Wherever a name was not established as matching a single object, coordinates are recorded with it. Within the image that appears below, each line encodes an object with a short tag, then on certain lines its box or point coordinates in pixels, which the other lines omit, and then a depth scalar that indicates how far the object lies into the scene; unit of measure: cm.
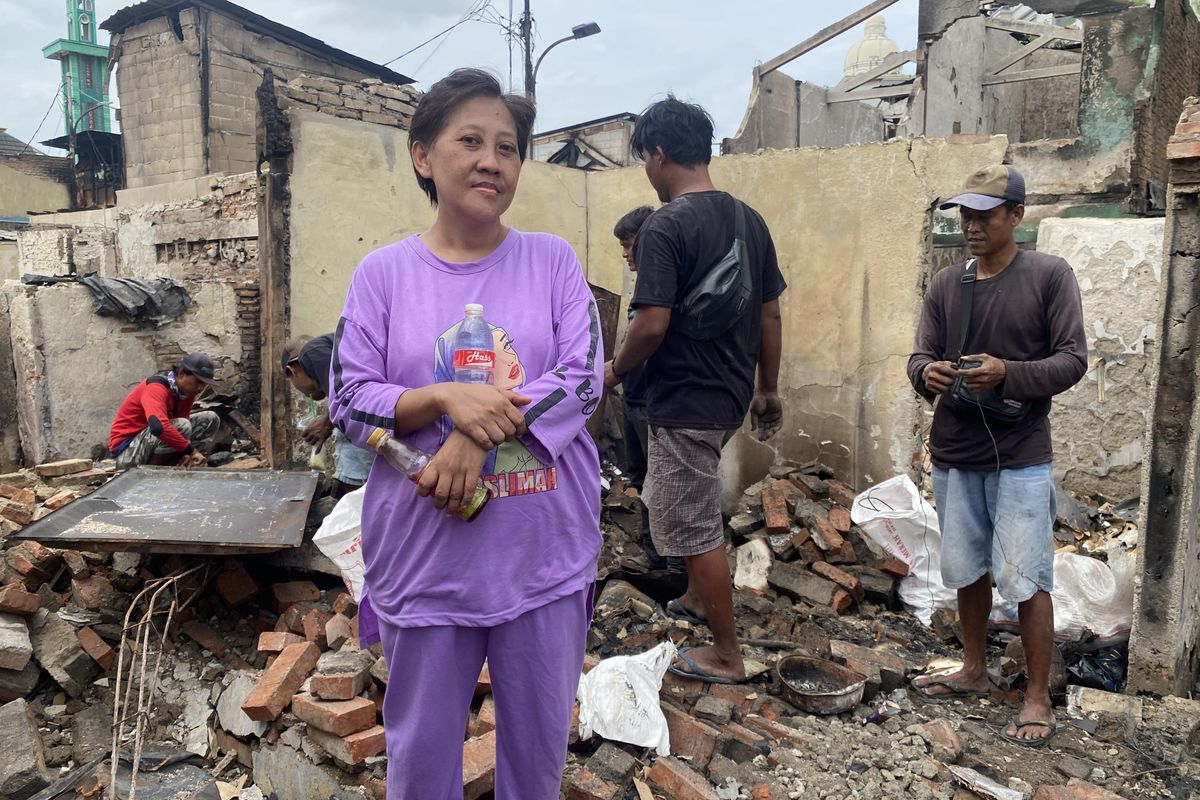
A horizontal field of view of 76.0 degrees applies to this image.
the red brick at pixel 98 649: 369
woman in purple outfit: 157
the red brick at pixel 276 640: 343
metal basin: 290
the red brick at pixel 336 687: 280
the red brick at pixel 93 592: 400
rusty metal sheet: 341
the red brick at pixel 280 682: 289
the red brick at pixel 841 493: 512
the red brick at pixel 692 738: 263
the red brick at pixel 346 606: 361
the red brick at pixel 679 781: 240
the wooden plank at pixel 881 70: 1358
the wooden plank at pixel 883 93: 1379
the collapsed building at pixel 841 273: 317
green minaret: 3200
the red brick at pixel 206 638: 379
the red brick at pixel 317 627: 334
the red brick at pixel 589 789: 236
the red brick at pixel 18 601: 360
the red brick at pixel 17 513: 488
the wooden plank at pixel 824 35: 1039
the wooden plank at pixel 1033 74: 1039
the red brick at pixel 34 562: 422
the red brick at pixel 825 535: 458
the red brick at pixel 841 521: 477
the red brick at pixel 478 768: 232
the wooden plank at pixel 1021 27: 1204
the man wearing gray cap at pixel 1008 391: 267
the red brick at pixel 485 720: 266
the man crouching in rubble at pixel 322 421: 392
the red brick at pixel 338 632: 326
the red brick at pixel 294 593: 393
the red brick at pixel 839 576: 423
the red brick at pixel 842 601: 414
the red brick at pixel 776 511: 471
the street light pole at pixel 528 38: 1443
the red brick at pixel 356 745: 261
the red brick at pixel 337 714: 267
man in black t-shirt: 296
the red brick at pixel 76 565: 416
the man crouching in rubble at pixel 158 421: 608
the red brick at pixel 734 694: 296
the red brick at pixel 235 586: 400
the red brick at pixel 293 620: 367
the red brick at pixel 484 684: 283
